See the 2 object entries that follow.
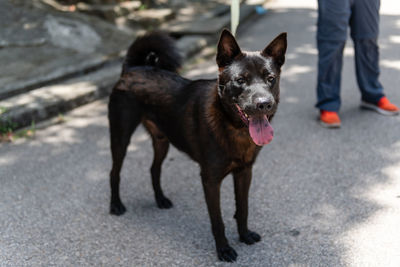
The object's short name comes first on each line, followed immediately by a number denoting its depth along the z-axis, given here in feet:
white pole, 11.30
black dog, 8.88
